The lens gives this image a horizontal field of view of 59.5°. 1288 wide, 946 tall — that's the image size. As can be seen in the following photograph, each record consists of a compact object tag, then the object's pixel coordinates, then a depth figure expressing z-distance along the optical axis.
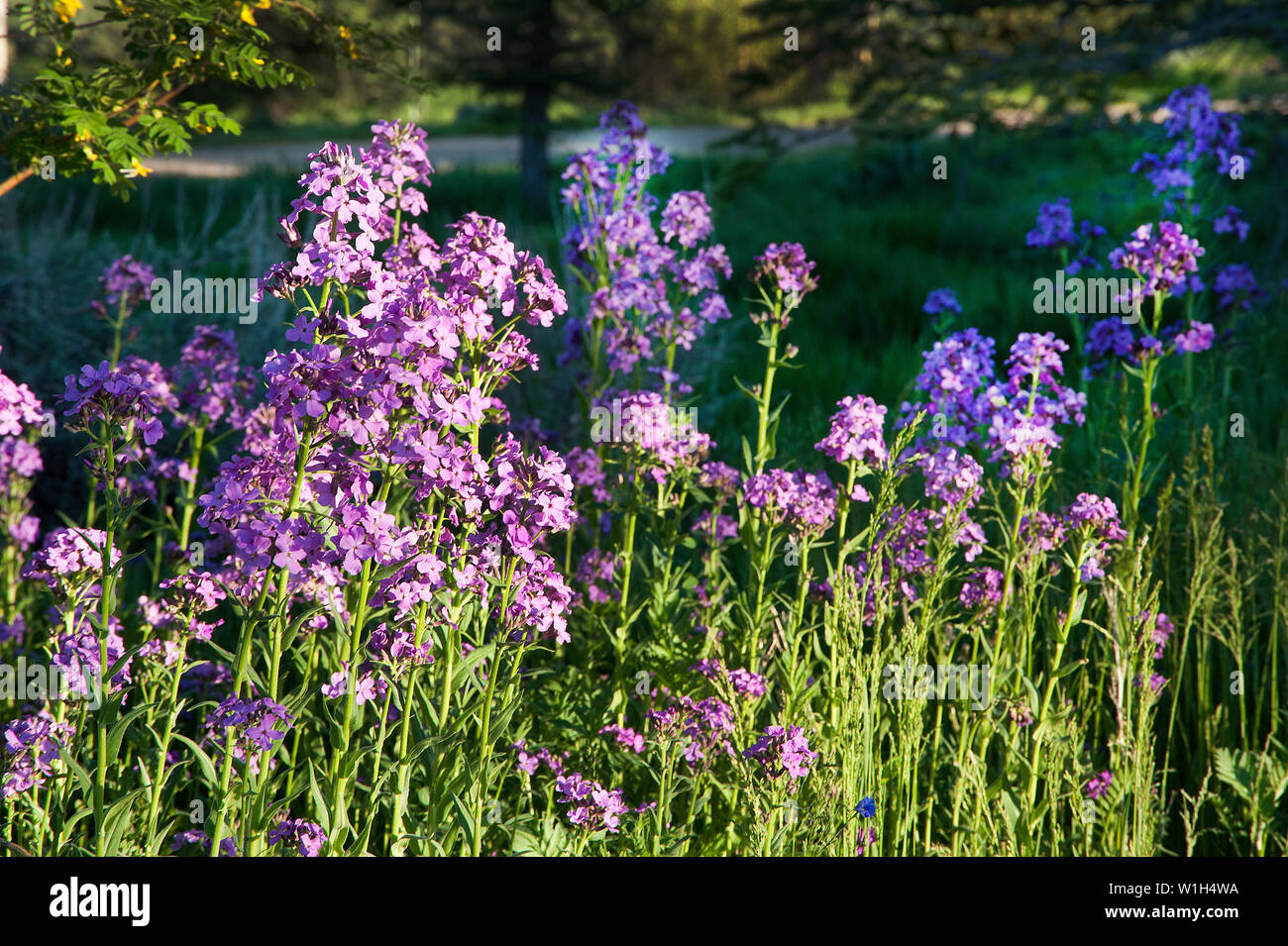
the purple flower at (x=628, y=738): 2.89
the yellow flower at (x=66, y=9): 3.51
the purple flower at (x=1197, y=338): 3.75
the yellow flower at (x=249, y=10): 3.47
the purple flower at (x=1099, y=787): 2.98
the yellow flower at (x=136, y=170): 3.15
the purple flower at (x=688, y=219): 3.58
